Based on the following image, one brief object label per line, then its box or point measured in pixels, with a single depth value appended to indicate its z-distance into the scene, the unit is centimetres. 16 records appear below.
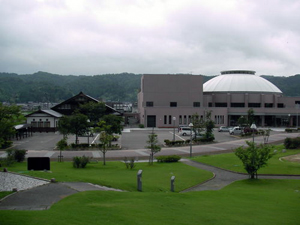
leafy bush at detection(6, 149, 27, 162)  2553
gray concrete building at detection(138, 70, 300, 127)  6631
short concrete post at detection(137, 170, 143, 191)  1522
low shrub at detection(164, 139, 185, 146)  3884
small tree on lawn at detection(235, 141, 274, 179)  2006
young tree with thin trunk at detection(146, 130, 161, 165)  2731
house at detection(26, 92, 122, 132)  5500
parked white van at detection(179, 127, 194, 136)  5100
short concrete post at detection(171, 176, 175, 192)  1637
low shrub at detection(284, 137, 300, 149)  3544
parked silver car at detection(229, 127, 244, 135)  5206
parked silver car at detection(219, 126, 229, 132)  5773
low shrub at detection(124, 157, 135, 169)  2299
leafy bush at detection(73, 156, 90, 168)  2319
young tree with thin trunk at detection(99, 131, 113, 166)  2583
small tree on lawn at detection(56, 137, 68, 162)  2673
